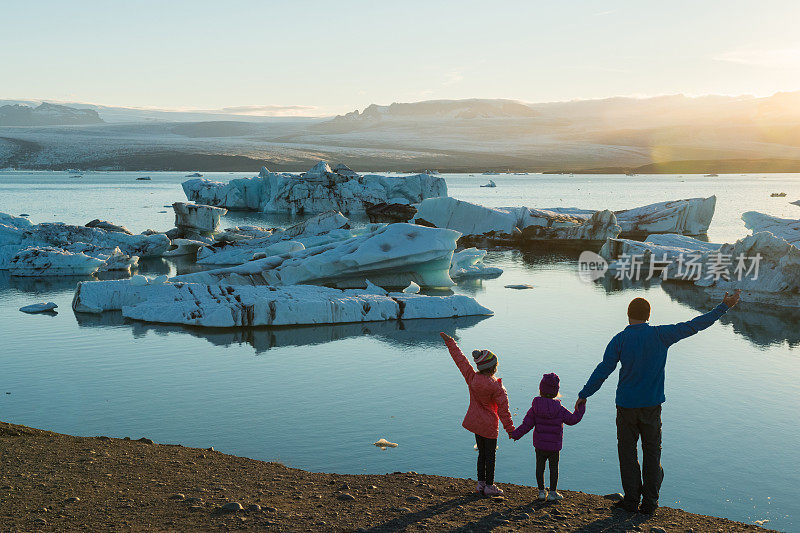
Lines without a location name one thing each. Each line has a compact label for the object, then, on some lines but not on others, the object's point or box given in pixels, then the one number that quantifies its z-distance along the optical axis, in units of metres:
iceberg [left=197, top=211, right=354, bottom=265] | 22.55
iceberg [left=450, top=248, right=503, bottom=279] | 21.64
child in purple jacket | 5.29
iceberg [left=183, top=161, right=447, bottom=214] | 44.53
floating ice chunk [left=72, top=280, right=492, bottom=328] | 14.27
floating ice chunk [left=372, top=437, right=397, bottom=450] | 7.70
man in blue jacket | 5.06
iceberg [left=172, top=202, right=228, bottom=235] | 32.88
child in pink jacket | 5.46
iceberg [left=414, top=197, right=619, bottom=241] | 31.03
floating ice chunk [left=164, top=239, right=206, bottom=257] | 26.17
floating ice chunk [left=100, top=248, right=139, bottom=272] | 22.12
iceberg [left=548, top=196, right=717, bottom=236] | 33.09
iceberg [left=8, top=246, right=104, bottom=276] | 21.48
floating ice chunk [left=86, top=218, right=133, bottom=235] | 28.41
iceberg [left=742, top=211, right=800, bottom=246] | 22.08
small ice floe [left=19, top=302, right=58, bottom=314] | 15.85
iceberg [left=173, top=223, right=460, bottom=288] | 18.00
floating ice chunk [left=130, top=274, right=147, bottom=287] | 15.77
